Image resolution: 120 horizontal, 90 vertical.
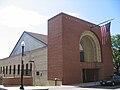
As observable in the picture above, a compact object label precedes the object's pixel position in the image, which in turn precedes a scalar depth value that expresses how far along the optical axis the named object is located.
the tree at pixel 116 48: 25.79
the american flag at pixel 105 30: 16.95
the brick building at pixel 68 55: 15.97
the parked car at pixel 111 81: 14.30
